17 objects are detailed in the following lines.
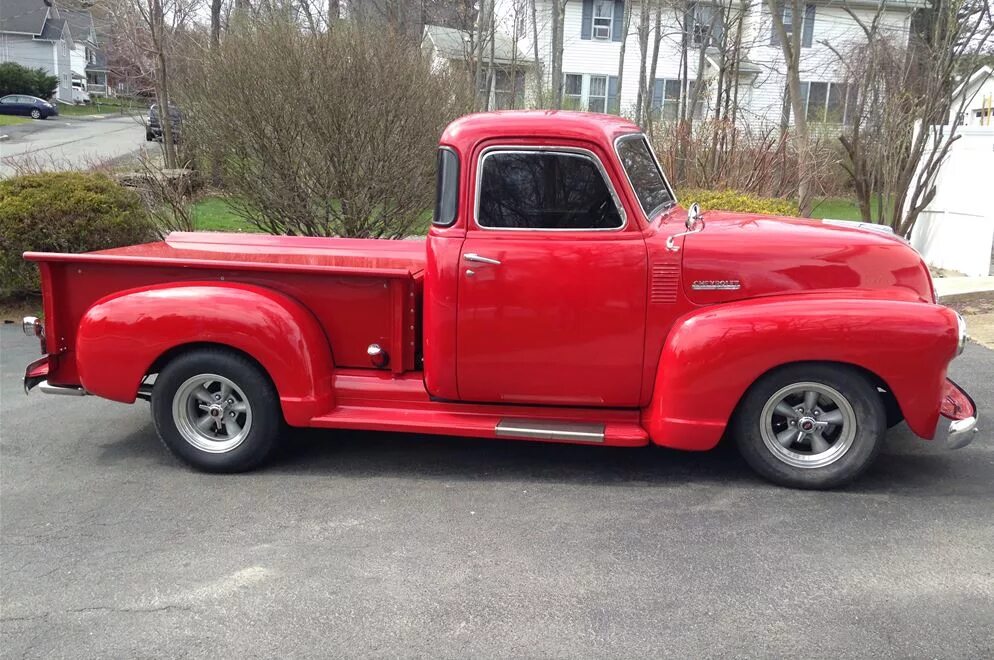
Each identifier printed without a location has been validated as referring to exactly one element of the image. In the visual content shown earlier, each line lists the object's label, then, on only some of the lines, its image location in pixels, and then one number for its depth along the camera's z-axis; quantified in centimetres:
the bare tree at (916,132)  1100
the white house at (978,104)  1180
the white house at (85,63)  6094
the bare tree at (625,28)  2166
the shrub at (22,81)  4588
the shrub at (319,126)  930
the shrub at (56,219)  851
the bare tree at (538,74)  1919
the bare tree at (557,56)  1677
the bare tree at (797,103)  1141
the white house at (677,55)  2820
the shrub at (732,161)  1176
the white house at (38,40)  5412
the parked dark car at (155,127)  1730
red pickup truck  416
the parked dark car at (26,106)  4294
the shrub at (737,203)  958
